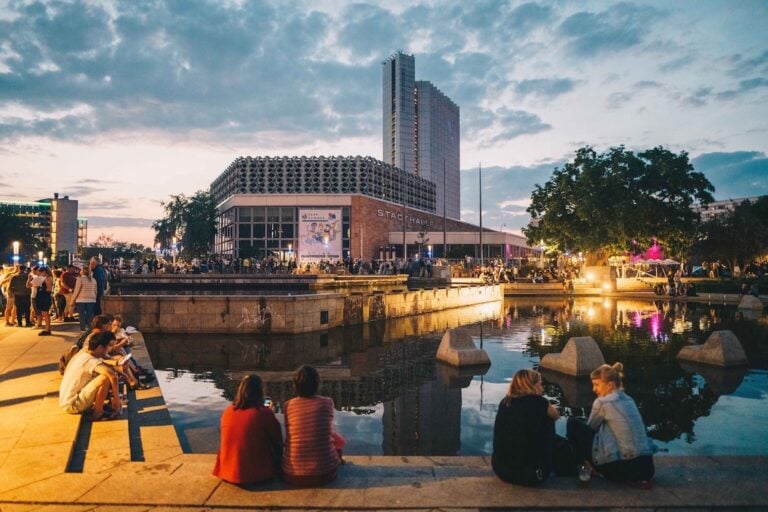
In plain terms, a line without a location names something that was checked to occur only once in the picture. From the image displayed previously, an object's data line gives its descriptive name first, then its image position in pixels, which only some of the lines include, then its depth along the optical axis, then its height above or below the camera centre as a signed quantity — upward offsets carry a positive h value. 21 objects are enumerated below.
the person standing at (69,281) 16.50 -0.28
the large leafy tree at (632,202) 44.28 +5.67
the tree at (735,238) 52.84 +3.04
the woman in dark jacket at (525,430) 5.00 -1.50
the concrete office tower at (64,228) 124.25 +10.51
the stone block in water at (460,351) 14.01 -2.16
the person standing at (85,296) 14.23 -0.65
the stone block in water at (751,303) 29.40 -1.90
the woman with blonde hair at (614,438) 5.09 -1.63
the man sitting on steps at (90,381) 7.18 -1.49
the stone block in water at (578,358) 12.40 -2.08
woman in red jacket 5.01 -1.58
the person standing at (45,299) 14.70 -0.76
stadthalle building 90.31 +11.19
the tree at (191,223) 74.31 +6.78
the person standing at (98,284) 15.28 -0.36
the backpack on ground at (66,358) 8.94 -1.47
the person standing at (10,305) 16.38 -1.03
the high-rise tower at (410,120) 172.12 +49.87
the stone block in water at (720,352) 13.64 -2.15
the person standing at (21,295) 15.91 -0.70
